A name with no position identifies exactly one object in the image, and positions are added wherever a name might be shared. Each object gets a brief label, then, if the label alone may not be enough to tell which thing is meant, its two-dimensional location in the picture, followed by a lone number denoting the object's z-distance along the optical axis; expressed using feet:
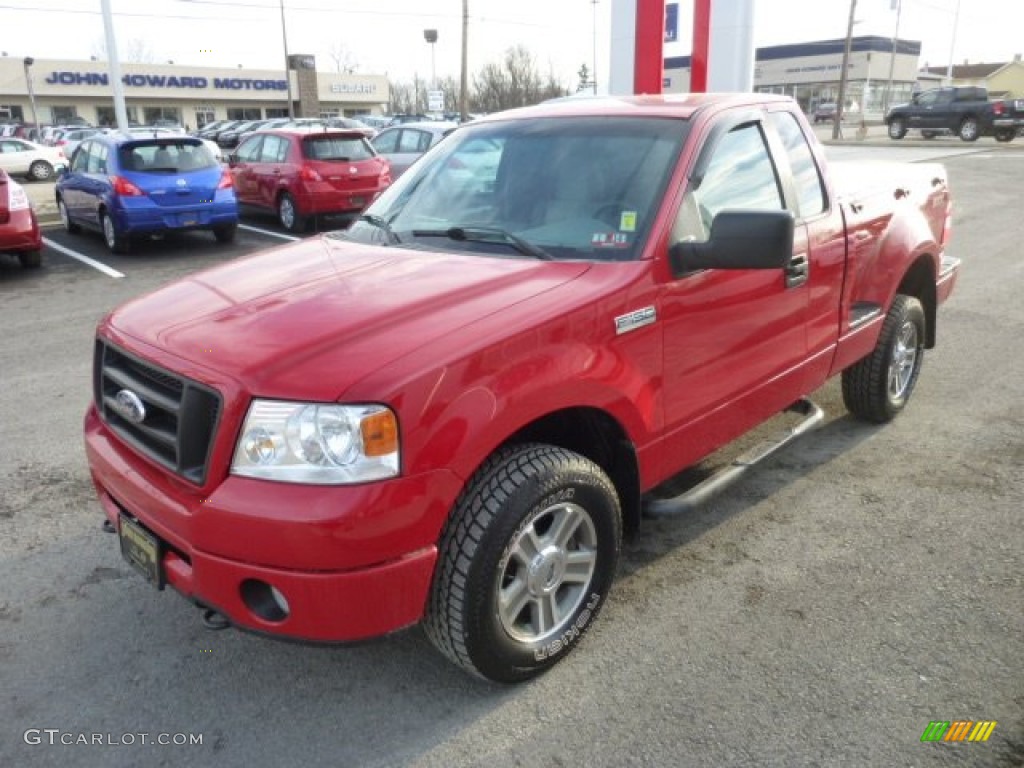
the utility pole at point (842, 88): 128.26
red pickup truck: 7.55
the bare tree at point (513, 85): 190.15
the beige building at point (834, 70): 283.18
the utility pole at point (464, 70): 108.47
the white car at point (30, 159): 86.94
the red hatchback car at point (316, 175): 40.88
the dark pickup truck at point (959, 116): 100.12
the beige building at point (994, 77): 306.47
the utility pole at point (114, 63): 55.26
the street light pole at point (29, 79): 176.55
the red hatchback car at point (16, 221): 31.60
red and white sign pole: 37.37
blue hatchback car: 35.99
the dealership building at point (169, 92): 209.15
